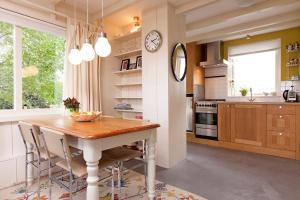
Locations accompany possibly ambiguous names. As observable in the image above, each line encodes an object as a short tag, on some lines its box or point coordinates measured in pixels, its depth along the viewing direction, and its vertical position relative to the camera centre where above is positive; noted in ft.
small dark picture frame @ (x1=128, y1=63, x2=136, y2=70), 12.23 +2.06
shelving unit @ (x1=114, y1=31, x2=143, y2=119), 12.05 +1.22
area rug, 7.00 -3.50
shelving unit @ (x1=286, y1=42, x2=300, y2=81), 12.85 +2.29
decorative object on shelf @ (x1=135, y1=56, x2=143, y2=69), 11.81 +2.22
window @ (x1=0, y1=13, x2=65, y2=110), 8.51 +1.59
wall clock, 9.91 +2.98
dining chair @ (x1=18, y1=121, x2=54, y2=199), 6.57 -1.34
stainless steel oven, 14.19 -1.57
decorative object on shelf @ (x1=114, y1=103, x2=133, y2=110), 12.23 -0.46
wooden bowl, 7.06 -0.62
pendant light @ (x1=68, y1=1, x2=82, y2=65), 7.45 +1.63
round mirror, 9.99 +1.94
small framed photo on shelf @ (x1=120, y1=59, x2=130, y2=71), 12.57 +2.24
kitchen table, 4.95 -1.05
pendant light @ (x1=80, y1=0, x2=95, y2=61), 6.84 +1.65
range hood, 15.38 +3.44
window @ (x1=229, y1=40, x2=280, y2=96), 13.99 +2.36
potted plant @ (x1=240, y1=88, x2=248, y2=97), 15.05 +0.51
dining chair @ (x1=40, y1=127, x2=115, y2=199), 5.23 -1.51
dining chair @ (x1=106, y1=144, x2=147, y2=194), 6.64 -1.97
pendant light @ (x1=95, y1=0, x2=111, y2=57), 6.55 +1.77
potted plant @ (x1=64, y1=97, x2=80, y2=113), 7.81 -0.22
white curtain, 9.92 +1.14
